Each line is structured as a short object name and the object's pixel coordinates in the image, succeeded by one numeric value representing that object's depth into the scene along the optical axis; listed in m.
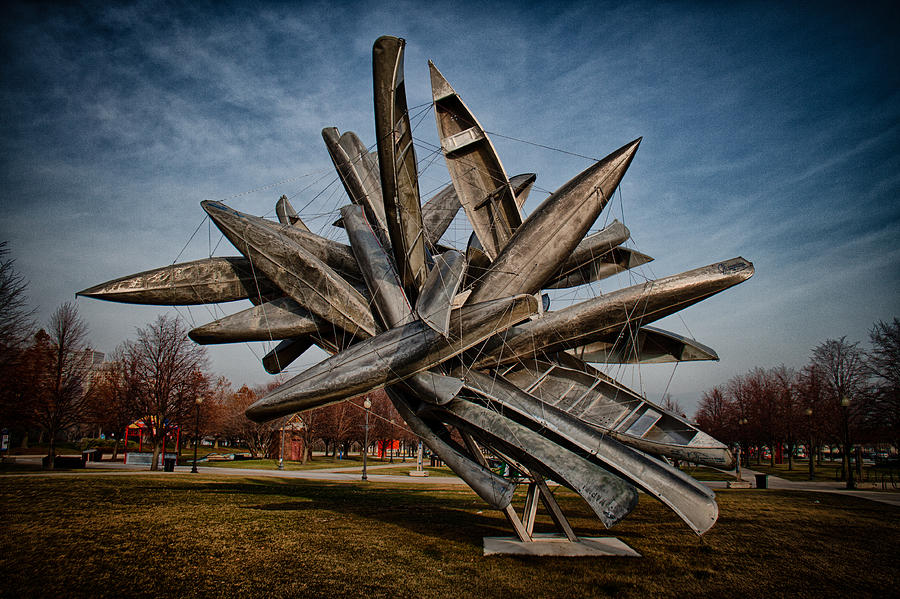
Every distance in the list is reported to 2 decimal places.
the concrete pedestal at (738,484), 28.88
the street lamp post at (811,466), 36.54
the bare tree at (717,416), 55.00
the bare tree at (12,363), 20.56
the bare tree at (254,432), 52.88
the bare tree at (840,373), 34.53
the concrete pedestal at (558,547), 9.46
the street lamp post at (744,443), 47.91
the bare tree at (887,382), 28.33
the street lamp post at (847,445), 24.06
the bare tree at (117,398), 32.72
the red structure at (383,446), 63.88
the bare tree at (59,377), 31.23
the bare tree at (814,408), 38.00
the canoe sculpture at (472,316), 7.52
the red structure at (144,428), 32.33
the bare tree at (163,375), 31.95
